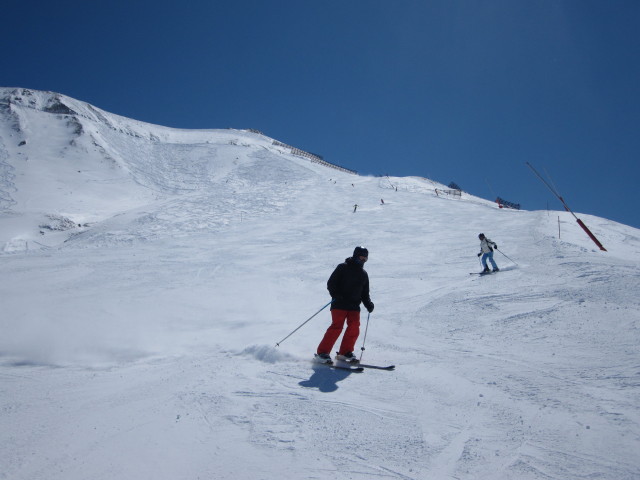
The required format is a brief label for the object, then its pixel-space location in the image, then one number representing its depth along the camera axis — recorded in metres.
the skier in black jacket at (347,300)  5.77
